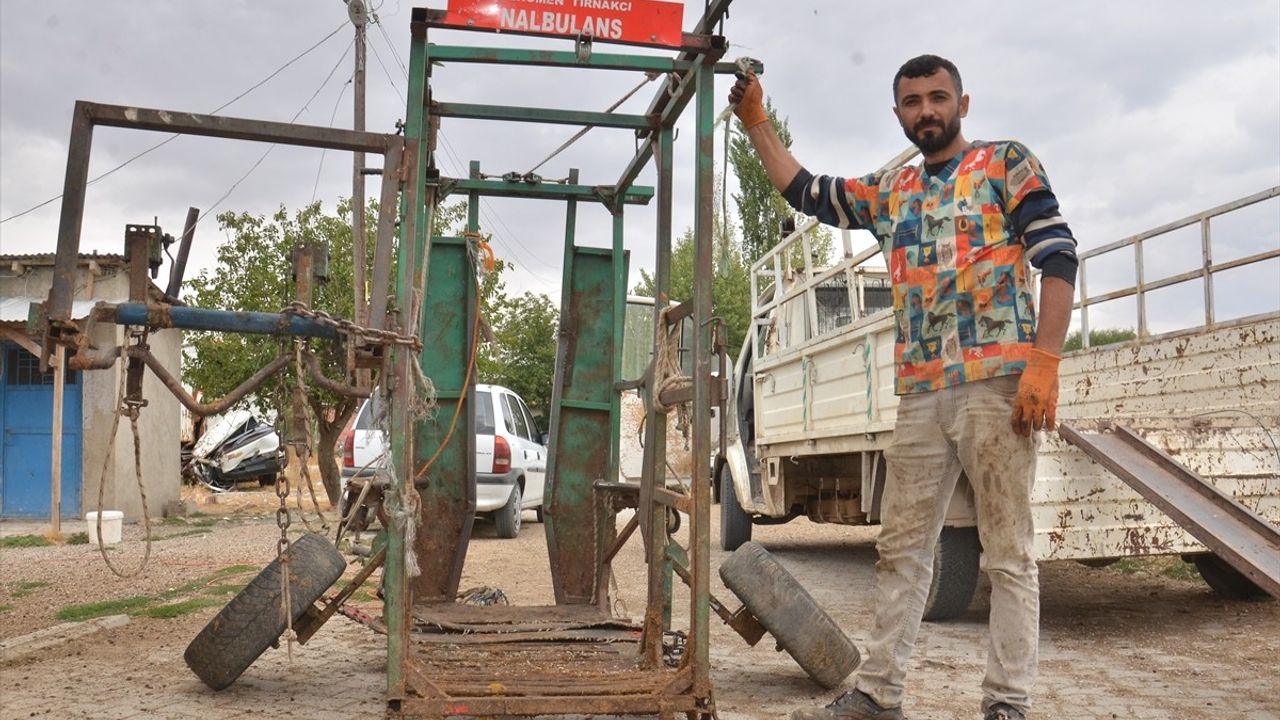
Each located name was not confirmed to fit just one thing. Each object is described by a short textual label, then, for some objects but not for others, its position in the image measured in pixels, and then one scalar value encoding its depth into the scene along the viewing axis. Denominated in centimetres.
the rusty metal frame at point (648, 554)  341
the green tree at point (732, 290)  3009
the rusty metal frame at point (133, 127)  324
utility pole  1144
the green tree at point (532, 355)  2378
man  339
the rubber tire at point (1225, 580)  654
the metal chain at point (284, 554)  346
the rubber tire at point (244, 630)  416
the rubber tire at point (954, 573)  595
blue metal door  1420
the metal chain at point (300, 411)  344
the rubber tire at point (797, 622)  434
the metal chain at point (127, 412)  321
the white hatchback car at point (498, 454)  1111
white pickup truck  548
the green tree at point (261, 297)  1589
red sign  345
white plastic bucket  1094
